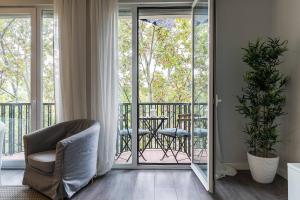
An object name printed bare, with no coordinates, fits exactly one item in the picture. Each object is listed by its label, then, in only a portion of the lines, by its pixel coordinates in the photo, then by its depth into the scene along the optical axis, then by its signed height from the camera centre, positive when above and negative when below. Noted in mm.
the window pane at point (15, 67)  3488 +473
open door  2641 +62
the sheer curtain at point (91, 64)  3201 +477
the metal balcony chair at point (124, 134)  3566 -549
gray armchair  2473 -671
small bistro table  4402 -501
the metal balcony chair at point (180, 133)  3914 -584
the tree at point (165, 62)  4746 +776
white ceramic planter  2912 -879
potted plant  2900 -73
